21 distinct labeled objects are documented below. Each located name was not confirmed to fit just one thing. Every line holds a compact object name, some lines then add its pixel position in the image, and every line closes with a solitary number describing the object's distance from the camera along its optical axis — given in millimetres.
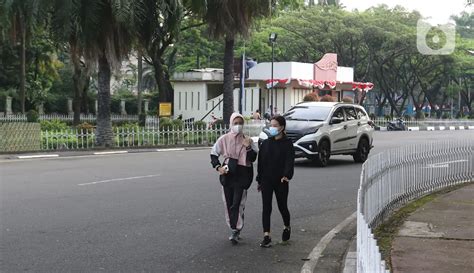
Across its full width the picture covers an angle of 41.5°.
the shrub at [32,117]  31622
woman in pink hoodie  8211
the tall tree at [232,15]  26141
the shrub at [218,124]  29375
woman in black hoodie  8078
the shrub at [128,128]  25016
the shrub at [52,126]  26350
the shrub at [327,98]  35594
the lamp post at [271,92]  32938
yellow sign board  31734
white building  41875
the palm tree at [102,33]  21828
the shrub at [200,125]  28119
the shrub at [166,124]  26578
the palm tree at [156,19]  23469
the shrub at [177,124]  27031
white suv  17625
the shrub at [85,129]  24273
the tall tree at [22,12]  21656
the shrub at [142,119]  33516
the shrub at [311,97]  34272
